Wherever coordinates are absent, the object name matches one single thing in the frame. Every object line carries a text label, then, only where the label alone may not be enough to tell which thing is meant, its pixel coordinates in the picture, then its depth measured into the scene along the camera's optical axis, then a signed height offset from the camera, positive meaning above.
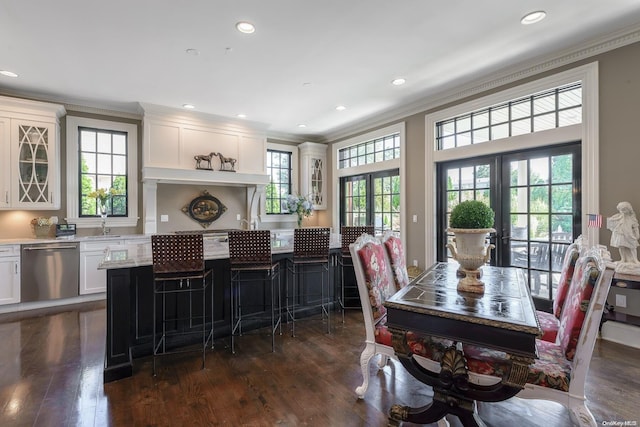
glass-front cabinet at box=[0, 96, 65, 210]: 4.30 +0.87
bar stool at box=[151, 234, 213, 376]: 2.55 -0.72
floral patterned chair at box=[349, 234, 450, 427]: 2.11 -0.61
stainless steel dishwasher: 4.16 -0.77
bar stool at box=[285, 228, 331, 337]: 3.40 -0.69
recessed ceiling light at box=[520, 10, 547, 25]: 2.73 +1.73
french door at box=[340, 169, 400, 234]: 5.66 +0.25
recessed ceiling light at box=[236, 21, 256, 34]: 2.88 +1.75
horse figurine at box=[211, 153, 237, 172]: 5.73 +0.95
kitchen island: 2.46 -0.77
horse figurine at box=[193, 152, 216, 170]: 5.49 +0.97
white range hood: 5.14 +1.12
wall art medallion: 5.84 +0.09
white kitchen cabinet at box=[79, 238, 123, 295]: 4.51 -0.77
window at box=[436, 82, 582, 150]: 3.47 +1.18
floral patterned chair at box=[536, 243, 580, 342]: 2.03 -0.61
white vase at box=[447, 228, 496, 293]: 1.81 -0.25
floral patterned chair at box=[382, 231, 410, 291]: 2.61 -0.39
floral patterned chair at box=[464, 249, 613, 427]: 1.41 -0.74
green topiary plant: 1.81 -0.02
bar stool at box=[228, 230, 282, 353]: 2.96 -0.72
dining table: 1.38 -0.56
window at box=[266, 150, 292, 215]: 6.89 +0.73
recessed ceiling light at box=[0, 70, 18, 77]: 3.85 +1.78
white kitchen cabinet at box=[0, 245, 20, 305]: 4.04 -0.77
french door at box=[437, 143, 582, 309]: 3.48 +0.07
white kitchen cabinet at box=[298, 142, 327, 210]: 7.09 +0.93
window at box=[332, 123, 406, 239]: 5.54 +0.66
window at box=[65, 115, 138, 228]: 4.93 +0.76
